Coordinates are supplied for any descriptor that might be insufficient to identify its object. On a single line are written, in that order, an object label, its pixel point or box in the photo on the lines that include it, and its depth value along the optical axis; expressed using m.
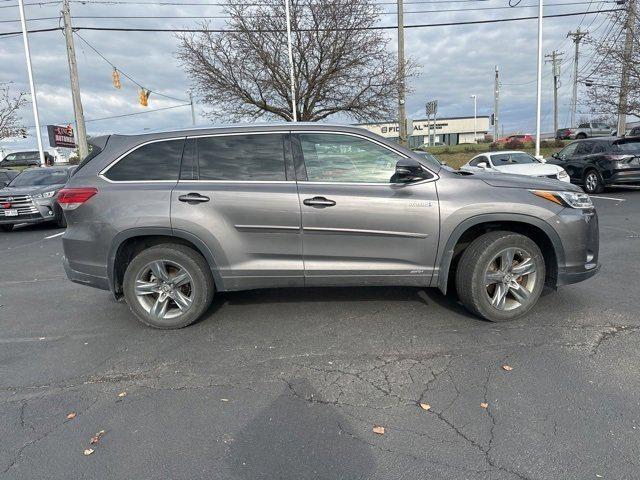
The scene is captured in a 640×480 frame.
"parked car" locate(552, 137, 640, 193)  13.14
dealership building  81.81
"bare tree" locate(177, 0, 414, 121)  20.83
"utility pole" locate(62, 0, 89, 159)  21.08
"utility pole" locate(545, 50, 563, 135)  48.44
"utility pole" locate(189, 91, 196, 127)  48.25
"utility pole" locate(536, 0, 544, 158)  20.64
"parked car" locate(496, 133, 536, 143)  47.69
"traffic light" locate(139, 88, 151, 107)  25.30
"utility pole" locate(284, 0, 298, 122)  19.07
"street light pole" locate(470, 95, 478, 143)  80.25
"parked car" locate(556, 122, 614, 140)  40.59
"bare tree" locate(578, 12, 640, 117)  18.30
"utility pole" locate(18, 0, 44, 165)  20.95
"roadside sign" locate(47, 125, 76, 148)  26.33
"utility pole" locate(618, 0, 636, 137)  18.25
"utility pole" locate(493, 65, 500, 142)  50.27
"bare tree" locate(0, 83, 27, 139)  23.92
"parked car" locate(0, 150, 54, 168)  35.53
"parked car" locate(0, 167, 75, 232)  11.83
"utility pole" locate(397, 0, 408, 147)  21.25
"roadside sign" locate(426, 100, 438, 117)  30.98
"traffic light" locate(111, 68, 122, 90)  21.88
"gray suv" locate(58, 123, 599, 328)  4.05
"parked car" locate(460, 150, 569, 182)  12.49
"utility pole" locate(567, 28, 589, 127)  41.87
